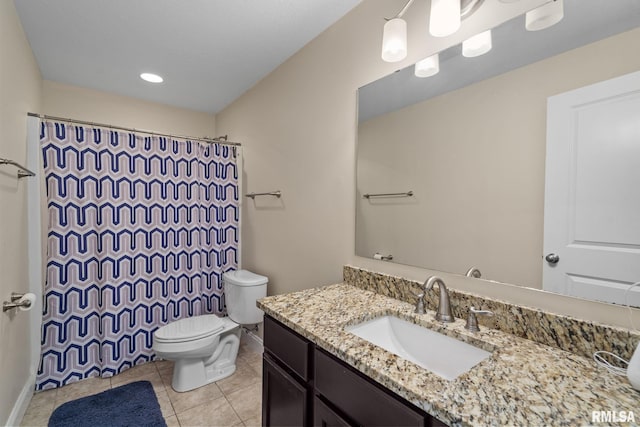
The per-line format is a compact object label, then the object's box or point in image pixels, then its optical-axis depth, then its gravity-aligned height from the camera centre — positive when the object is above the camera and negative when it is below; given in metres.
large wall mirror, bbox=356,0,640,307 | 0.84 +0.22
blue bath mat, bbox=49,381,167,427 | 1.66 -1.22
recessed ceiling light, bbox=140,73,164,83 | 2.40 +1.07
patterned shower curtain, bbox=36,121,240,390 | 2.00 -0.27
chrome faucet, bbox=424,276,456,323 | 1.08 -0.37
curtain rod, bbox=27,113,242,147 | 1.90 +0.58
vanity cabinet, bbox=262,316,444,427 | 0.77 -0.58
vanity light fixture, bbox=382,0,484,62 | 1.04 +0.69
